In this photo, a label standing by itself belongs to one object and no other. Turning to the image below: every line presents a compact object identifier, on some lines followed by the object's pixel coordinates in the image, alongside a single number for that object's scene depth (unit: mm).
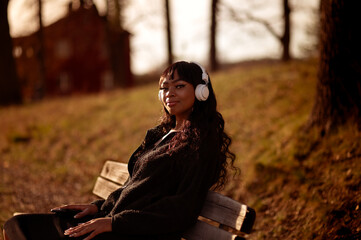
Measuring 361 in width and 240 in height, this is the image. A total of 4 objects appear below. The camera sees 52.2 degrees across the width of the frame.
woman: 2328
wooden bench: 2365
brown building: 34156
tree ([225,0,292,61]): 16734
